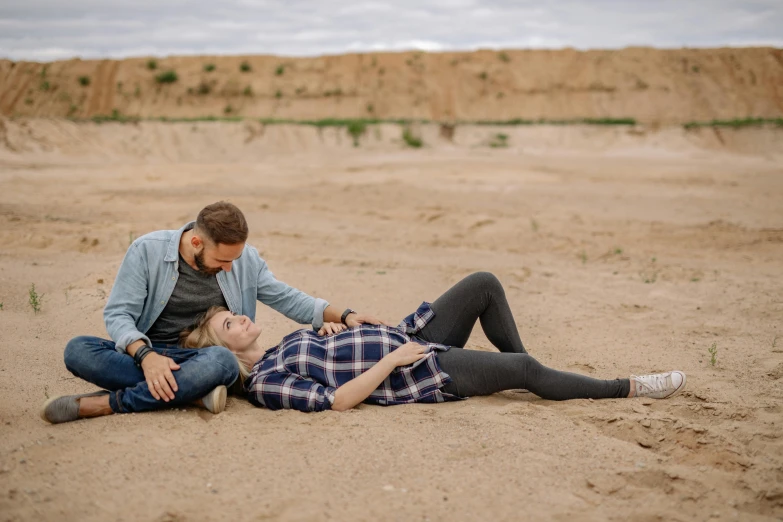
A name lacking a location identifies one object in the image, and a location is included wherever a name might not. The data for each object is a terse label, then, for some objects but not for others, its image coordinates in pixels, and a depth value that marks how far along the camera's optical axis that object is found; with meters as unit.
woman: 3.63
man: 3.47
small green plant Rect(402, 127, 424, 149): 20.86
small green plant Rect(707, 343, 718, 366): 4.61
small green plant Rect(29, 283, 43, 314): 5.50
